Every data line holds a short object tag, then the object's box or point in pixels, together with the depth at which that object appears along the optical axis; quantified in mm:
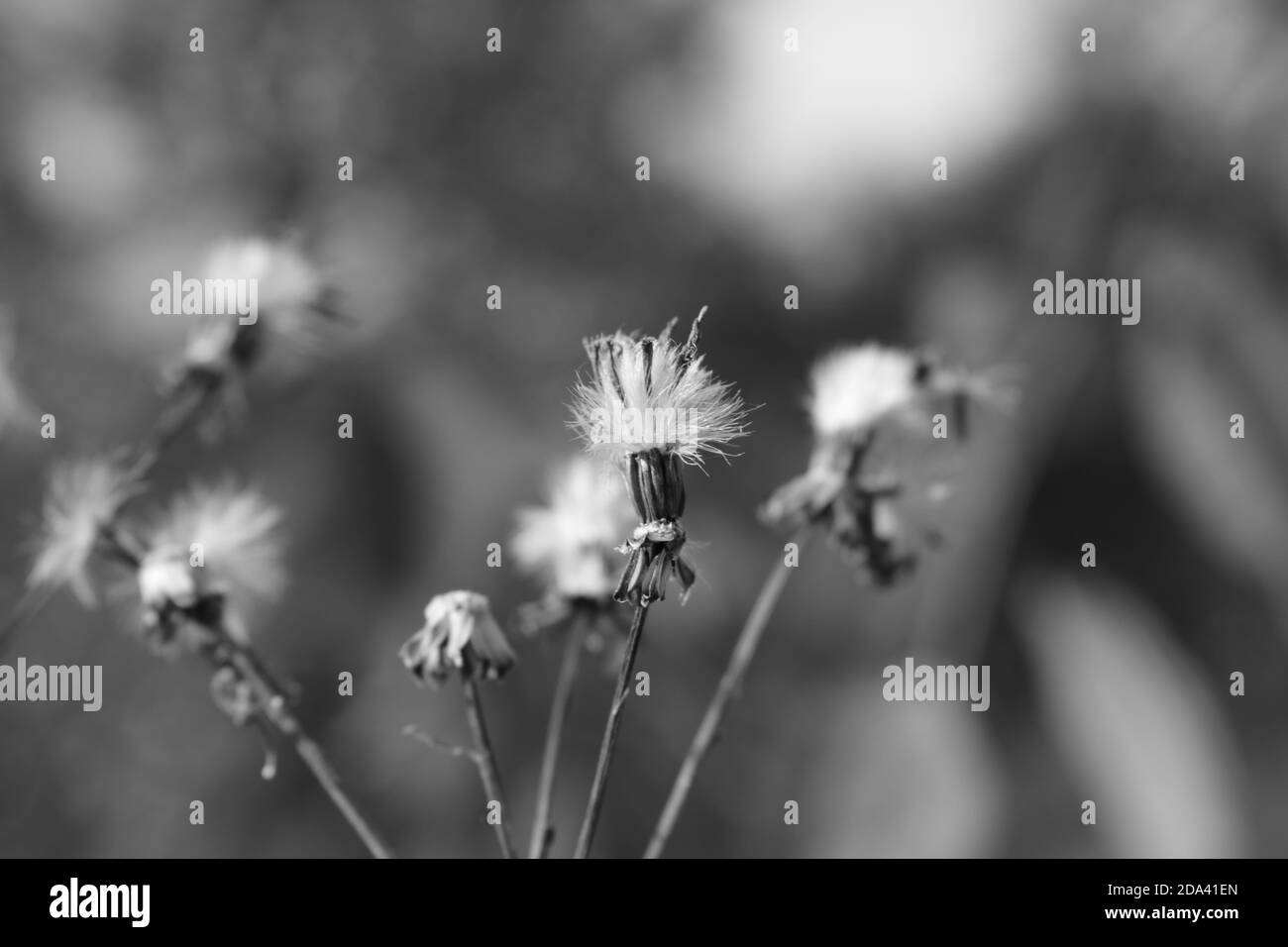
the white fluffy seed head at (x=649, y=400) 200
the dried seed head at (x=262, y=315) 236
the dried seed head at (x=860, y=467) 229
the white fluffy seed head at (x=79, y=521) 220
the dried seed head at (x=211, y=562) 214
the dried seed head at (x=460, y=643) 210
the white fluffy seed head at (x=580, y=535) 233
